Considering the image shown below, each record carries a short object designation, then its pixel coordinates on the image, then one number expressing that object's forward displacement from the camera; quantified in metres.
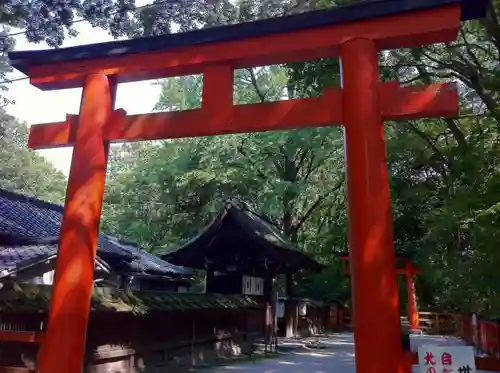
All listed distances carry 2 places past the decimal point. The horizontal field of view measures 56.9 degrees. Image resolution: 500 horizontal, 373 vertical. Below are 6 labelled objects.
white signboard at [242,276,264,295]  14.35
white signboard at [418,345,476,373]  3.49
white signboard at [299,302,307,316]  20.11
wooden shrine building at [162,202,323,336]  13.71
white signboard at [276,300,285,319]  16.13
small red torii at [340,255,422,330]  21.08
